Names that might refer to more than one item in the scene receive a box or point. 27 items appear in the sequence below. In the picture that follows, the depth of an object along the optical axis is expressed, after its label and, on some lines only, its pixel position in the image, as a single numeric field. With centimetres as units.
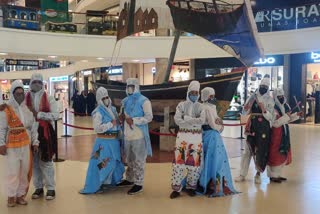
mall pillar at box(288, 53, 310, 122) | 1736
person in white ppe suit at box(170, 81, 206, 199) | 532
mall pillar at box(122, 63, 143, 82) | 2389
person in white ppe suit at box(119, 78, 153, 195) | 556
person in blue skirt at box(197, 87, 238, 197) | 539
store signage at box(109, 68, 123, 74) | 2532
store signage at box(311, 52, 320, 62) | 1672
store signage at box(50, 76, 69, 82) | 3738
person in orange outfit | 489
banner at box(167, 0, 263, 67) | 997
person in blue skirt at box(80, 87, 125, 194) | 553
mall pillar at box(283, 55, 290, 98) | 1761
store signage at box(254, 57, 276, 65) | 1820
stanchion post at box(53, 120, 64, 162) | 814
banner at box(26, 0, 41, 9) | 2197
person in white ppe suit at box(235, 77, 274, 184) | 612
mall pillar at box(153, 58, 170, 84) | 1906
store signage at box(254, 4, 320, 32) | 1614
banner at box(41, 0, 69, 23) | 1716
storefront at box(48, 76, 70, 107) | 3804
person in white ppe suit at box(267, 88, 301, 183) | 619
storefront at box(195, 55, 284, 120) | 1822
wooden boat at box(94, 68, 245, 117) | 1065
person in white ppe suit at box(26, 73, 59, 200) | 522
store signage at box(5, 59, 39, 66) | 2436
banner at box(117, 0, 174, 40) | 1073
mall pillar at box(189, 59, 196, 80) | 2028
